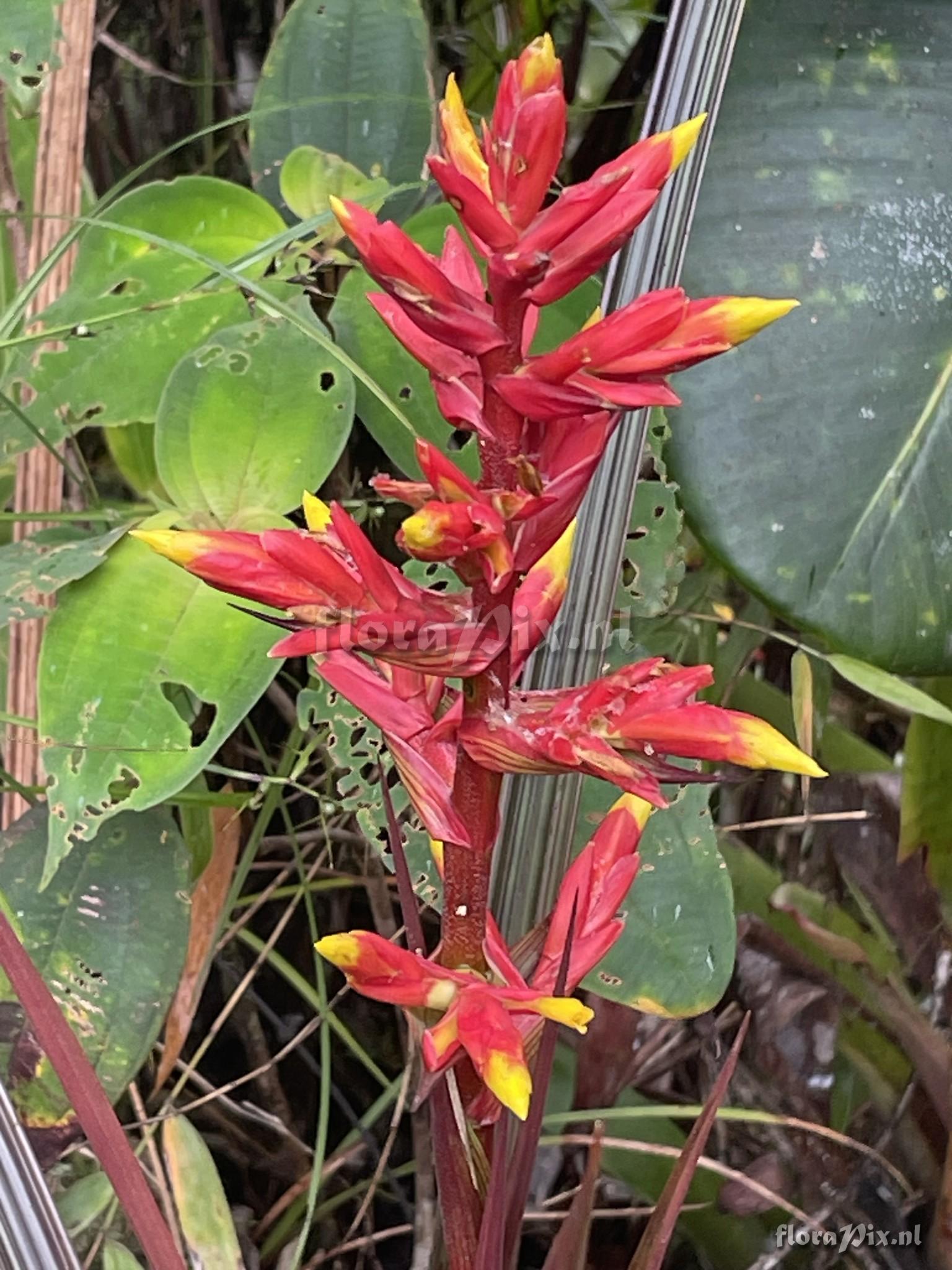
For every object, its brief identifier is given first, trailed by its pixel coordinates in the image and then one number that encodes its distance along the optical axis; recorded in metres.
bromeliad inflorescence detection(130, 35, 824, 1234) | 0.25
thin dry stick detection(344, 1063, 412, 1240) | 0.56
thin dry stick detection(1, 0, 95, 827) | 0.57
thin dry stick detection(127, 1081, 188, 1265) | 0.55
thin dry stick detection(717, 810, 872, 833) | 0.60
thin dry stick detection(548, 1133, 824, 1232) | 0.55
